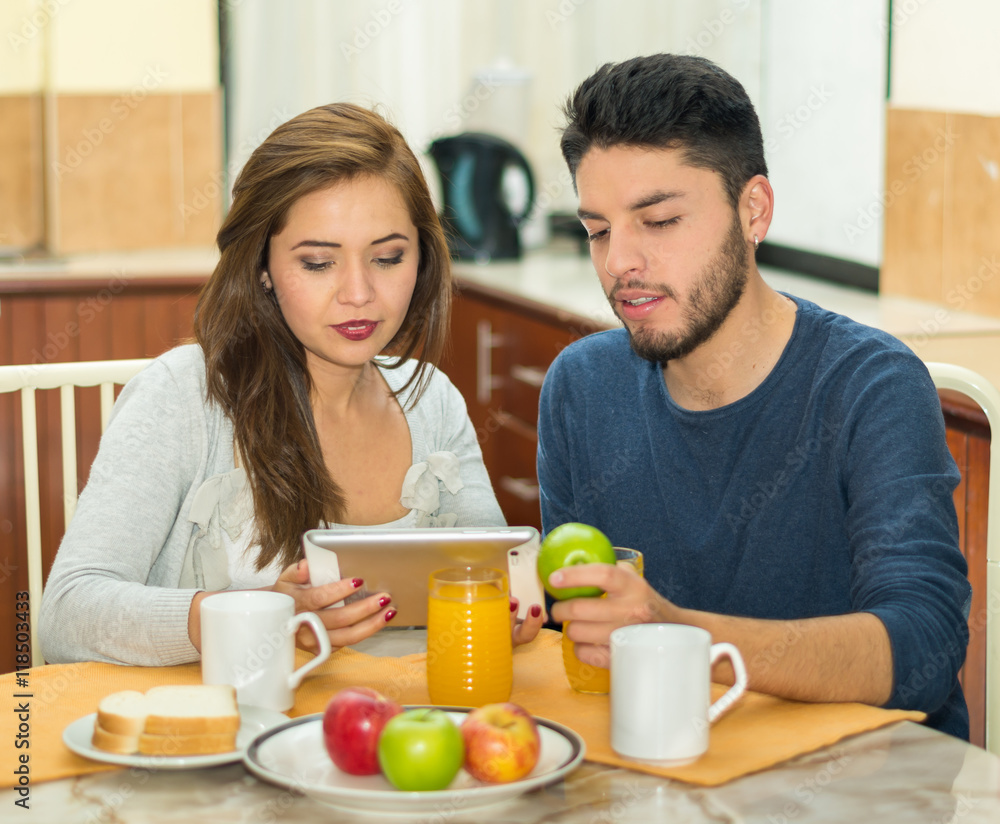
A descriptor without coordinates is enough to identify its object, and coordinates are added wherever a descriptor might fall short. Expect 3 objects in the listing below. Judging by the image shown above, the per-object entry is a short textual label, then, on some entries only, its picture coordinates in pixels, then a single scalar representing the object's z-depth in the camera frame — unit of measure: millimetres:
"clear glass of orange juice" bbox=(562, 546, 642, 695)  1141
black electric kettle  3383
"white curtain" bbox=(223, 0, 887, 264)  3170
